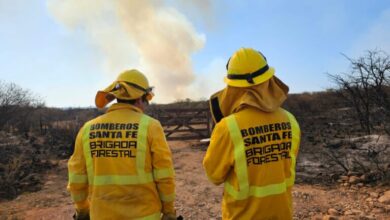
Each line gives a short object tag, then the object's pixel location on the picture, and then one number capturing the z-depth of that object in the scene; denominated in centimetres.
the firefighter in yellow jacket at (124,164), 254
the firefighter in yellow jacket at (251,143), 220
